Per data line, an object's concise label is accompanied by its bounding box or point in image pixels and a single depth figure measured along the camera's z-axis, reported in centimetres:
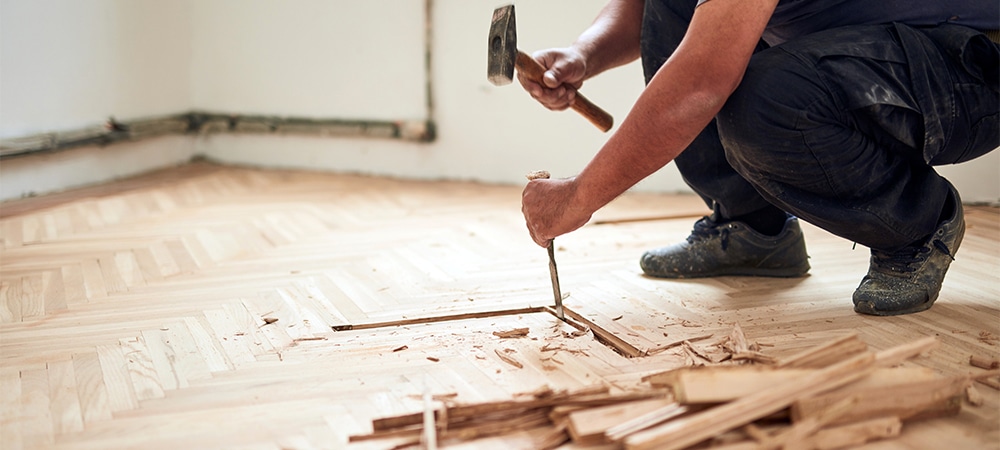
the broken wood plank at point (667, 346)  153
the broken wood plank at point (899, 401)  116
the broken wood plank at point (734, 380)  116
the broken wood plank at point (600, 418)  117
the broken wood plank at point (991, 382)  134
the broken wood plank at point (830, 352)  120
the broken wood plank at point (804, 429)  112
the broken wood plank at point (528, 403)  124
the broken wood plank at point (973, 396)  128
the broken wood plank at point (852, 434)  114
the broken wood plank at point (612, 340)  153
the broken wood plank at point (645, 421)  114
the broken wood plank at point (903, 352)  120
